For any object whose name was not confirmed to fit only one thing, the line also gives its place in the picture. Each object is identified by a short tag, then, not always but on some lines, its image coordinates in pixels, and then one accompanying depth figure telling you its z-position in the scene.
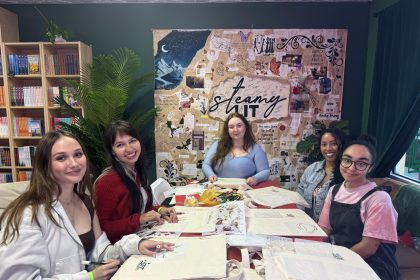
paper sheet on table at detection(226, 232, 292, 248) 1.06
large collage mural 3.20
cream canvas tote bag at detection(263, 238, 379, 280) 0.87
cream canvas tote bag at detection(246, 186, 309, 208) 1.56
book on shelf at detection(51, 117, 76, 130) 3.18
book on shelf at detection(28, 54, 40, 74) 3.05
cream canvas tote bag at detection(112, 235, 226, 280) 0.86
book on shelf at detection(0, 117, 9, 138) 3.18
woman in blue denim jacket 1.96
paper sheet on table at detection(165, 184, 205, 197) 1.77
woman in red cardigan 1.28
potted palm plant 2.87
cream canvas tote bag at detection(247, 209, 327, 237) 1.19
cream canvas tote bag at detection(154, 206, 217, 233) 1.22
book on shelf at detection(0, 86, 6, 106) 3.13
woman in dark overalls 1.30
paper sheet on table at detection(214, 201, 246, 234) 1.19
